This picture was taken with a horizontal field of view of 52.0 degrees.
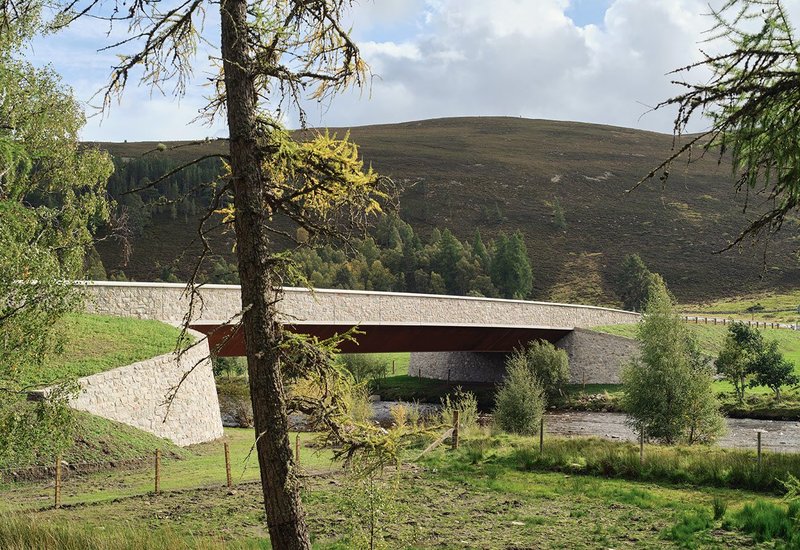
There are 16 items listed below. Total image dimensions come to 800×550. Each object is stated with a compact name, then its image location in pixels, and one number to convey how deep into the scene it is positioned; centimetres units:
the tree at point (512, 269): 8812
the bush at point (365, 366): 5128
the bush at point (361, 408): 2515
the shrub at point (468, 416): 2738
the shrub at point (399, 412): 2115
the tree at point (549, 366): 4575
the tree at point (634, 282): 8794
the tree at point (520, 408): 3091
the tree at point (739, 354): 4084
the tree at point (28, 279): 1208
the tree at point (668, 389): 2741
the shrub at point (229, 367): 4840
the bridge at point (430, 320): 2980
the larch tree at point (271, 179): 777
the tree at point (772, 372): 4034
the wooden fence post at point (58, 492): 1527
